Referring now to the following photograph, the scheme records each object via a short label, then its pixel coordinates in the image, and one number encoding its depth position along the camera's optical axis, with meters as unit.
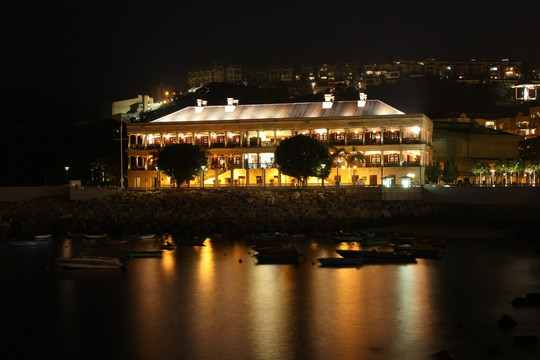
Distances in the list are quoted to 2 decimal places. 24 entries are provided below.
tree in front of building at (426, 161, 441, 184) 90.38
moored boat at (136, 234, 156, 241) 64.25
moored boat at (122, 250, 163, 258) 54.12
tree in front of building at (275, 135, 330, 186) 84.25
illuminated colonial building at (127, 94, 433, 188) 93.75
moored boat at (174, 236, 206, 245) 61.25
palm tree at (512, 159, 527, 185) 98.44
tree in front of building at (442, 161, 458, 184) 91.94
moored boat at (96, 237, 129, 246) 59.88
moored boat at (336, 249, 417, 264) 50.62
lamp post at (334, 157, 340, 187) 91.25
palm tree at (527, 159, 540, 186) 97.75
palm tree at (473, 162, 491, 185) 98.39
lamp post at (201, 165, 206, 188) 92.10
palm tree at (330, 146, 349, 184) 90.44
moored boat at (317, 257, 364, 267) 49.06
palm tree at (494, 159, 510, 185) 99.74
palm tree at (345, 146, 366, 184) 91.50
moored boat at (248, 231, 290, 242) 58.94
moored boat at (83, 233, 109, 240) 62.81
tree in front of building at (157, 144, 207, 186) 88.19
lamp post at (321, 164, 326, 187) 84.69
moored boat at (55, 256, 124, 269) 48.31
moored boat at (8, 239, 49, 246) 60.25
